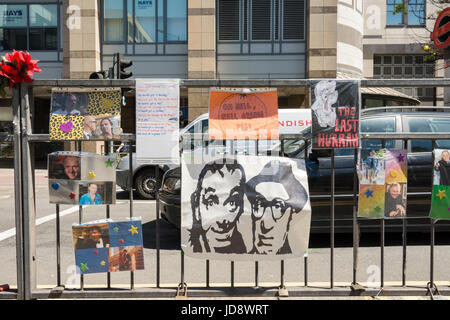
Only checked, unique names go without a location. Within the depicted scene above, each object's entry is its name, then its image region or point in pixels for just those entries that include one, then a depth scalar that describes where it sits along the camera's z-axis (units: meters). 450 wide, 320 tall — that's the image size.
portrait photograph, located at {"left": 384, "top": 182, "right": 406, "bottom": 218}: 3.48
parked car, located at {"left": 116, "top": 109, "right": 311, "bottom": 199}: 9.16
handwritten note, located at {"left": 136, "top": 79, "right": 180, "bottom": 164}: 3.36
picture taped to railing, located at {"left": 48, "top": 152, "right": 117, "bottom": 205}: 3.40
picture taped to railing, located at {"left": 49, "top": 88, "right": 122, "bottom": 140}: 3.38
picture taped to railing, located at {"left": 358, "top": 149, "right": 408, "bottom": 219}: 3.45
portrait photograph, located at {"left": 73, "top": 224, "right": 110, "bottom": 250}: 3.40
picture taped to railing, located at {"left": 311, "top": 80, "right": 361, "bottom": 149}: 3.39
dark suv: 5.67
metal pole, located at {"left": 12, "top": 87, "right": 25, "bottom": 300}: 3.34
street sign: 6.13
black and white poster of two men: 3.36
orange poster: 3.35
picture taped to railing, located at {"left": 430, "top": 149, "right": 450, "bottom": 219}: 3.48
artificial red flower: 3.24
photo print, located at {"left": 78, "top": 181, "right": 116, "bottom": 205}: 3.42
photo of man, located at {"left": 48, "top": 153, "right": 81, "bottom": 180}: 3.40
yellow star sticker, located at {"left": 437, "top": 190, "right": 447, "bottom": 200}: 3.50
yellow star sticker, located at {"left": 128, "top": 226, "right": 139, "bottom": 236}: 3.43
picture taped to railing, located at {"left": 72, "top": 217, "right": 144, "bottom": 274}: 3.41
